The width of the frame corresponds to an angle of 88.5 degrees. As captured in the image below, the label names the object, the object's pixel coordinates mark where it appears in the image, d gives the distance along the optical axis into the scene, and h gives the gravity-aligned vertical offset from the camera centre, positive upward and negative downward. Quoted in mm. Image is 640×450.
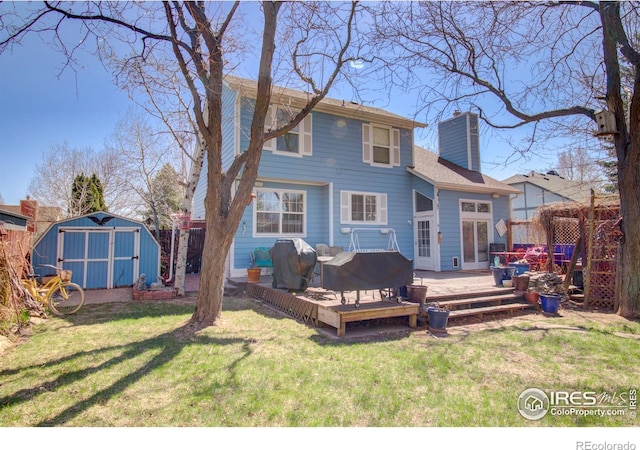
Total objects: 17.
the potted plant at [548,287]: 7176 -1022
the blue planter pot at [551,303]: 6969 -1227
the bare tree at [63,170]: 19906 +4803
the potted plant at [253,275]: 9195 -791
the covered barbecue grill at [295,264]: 7426 -395
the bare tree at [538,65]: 6836 +4408
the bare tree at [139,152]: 14477 +4556
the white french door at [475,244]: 12977 +67
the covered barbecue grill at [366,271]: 5539 -439
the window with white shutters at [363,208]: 11781 +1427
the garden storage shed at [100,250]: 9016 -83
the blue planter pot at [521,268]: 8797 -606
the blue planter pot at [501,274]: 8153 -707
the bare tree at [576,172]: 16847 +4927
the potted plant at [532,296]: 7378 -1153
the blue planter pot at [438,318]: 5582 -1229
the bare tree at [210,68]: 5594 +3204
